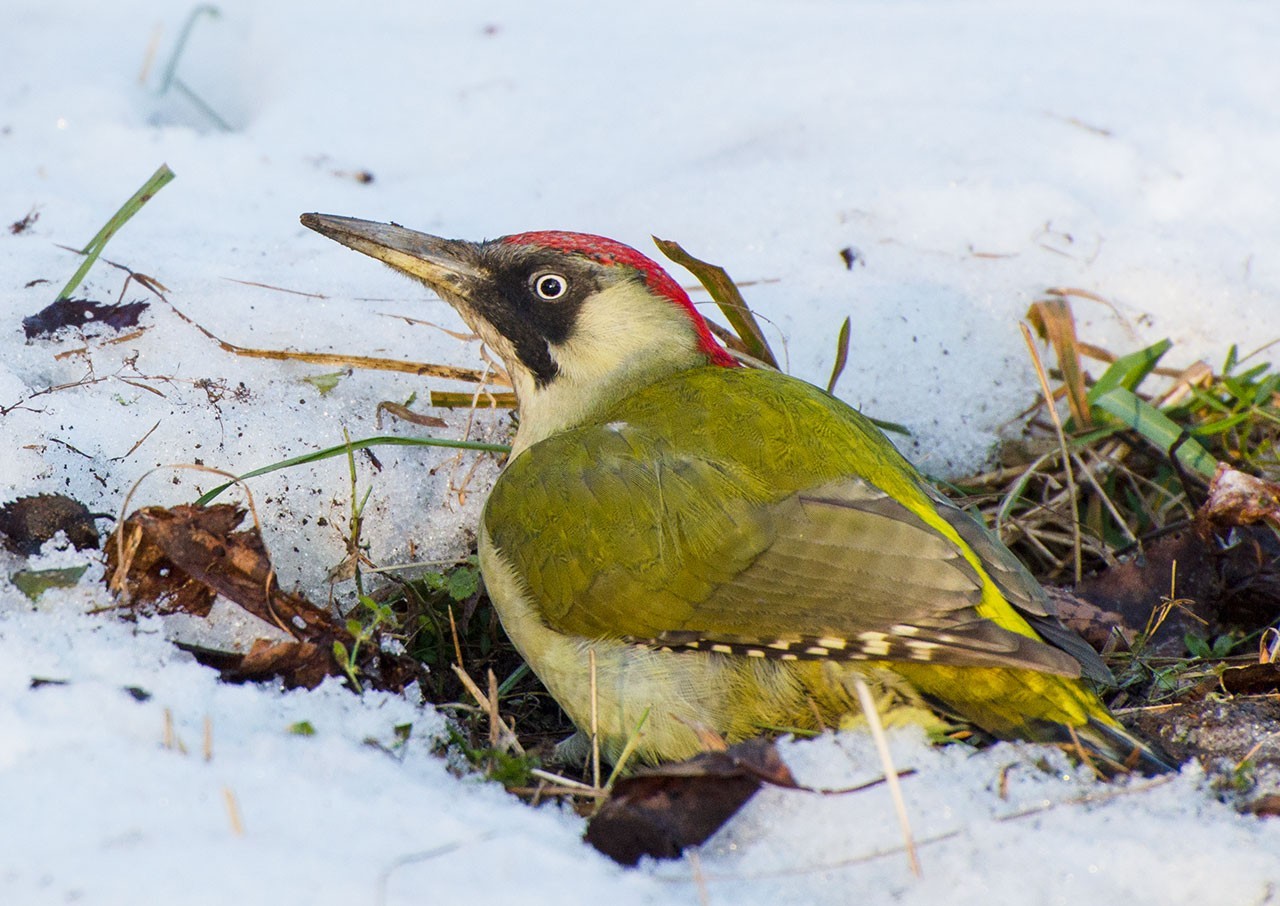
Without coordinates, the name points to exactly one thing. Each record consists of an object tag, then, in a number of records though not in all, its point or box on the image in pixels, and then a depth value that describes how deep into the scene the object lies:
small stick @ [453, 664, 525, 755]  5.07
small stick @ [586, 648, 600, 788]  4.75
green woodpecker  4.87
